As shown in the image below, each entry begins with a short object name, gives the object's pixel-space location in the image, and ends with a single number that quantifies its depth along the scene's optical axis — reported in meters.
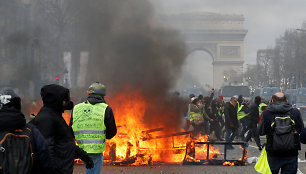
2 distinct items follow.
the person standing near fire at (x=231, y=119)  22.36
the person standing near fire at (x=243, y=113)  26.65
